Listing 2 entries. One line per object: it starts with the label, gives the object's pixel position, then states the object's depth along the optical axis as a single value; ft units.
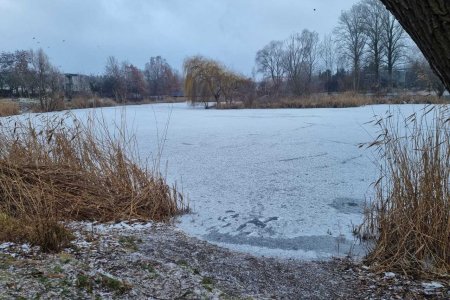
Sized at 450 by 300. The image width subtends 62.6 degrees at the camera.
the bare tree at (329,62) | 125.15
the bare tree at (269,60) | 119.85
